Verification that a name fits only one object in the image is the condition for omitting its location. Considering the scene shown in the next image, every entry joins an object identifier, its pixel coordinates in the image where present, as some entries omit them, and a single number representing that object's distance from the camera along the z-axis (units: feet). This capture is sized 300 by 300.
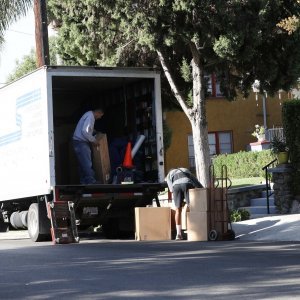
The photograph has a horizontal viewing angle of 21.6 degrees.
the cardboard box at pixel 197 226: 49.67
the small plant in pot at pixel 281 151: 62.13
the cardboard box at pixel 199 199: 49.70
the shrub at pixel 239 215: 58.94
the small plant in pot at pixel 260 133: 96.52
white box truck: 50.67
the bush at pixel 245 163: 86.05
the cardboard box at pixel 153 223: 51.85
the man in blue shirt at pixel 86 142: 52.80
